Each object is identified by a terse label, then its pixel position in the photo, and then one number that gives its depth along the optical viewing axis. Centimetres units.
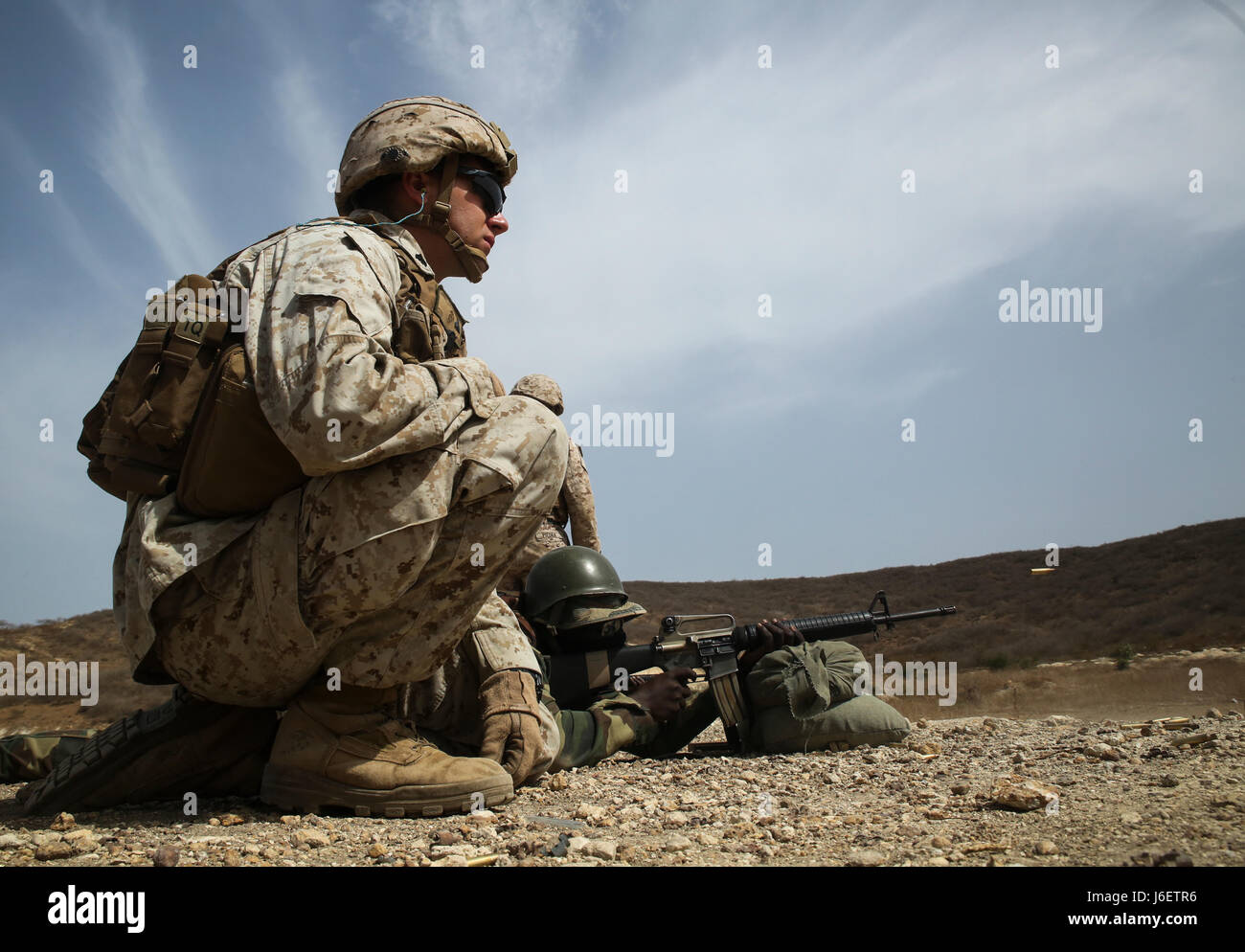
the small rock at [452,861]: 199
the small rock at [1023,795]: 227
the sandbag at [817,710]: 429
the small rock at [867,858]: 188
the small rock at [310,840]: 225
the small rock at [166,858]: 197
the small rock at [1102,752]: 311
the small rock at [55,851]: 210
